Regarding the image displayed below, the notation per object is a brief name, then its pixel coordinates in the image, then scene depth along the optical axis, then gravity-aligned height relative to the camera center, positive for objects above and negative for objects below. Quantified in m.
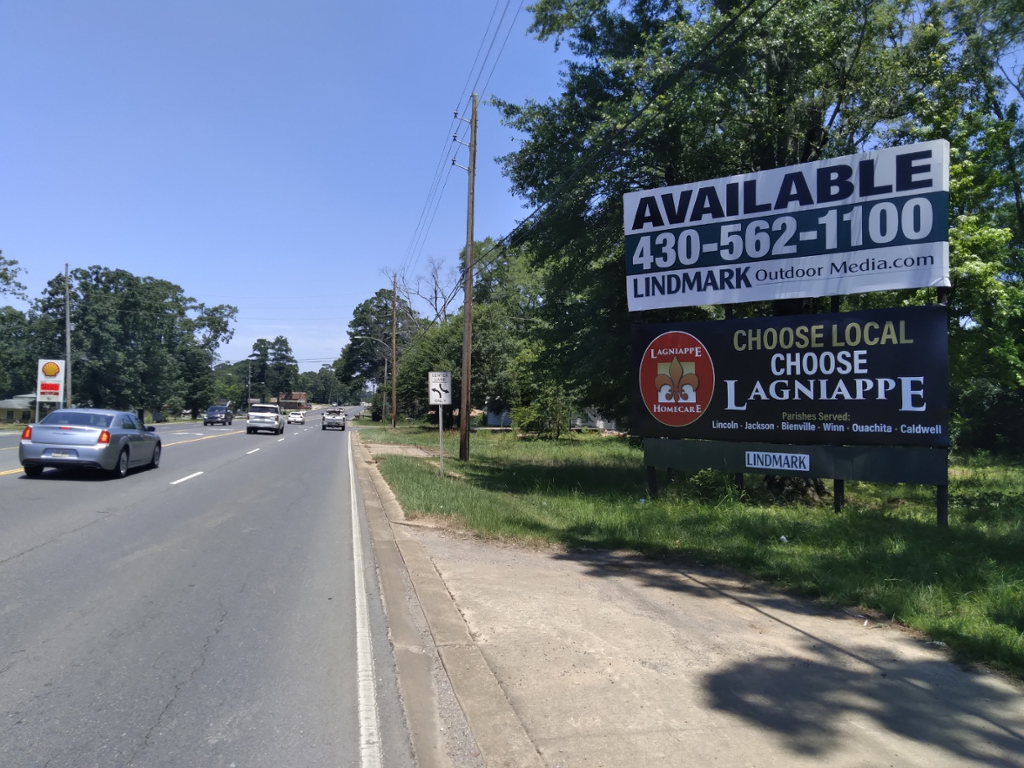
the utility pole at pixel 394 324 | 55.25 +6.04
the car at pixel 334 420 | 56.94 -1.24
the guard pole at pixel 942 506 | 10.34 -1.32
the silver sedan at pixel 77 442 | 14.94 -0.85
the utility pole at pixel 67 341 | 43.43 +3.56
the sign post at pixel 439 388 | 18.72 +0.45
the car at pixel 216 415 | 59.91 -1.01
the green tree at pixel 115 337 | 64.00 +5.78
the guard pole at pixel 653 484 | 13.38 -1.38
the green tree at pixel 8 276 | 54.94 +9.29
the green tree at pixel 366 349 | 111.41 +8.54
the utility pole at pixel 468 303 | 22.84 +3.20
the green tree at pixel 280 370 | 167.25 +7.61
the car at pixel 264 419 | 44.28 -0.96
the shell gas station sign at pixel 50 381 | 39.59 +1.07
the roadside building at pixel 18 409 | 69.38 -0.86
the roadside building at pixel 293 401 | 149.32 +0.53
